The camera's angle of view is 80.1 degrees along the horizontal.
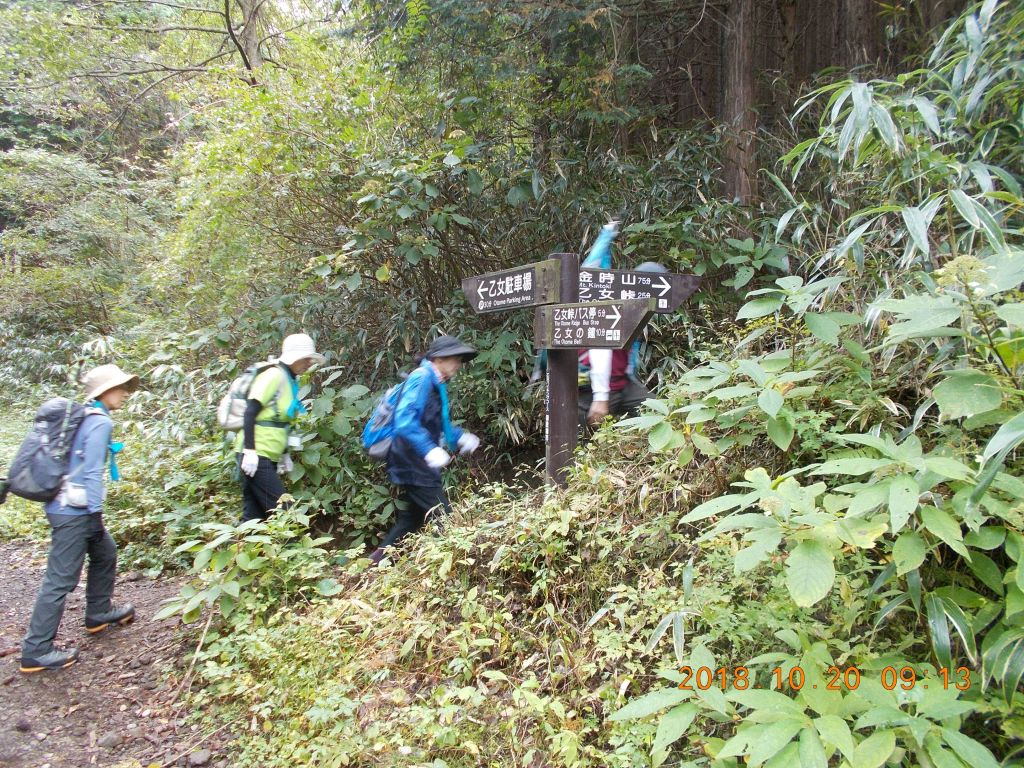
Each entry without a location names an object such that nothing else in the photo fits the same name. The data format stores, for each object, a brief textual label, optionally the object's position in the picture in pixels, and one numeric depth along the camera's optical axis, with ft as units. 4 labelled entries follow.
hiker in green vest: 13.78
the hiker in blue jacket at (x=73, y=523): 11.50
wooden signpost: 12.54
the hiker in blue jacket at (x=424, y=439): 13.53
